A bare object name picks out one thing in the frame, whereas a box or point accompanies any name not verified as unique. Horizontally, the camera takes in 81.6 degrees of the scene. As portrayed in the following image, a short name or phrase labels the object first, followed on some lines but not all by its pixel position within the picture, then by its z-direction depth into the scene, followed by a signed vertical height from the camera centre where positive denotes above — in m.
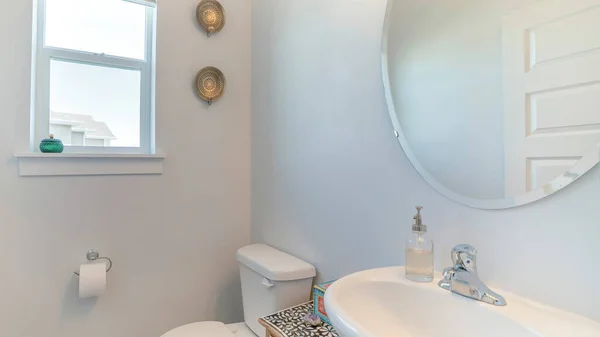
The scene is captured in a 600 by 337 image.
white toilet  1.39 -0.49
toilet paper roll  1.51 -0.48
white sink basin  0.62 -0.29
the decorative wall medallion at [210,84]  1.88 +0.48
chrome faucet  0.74 -0.24
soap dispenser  0.86 -0.21
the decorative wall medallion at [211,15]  1.88 +0.85
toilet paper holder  1.61 -0.40
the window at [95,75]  1.61 +0.48
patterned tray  1.12 -0.52
